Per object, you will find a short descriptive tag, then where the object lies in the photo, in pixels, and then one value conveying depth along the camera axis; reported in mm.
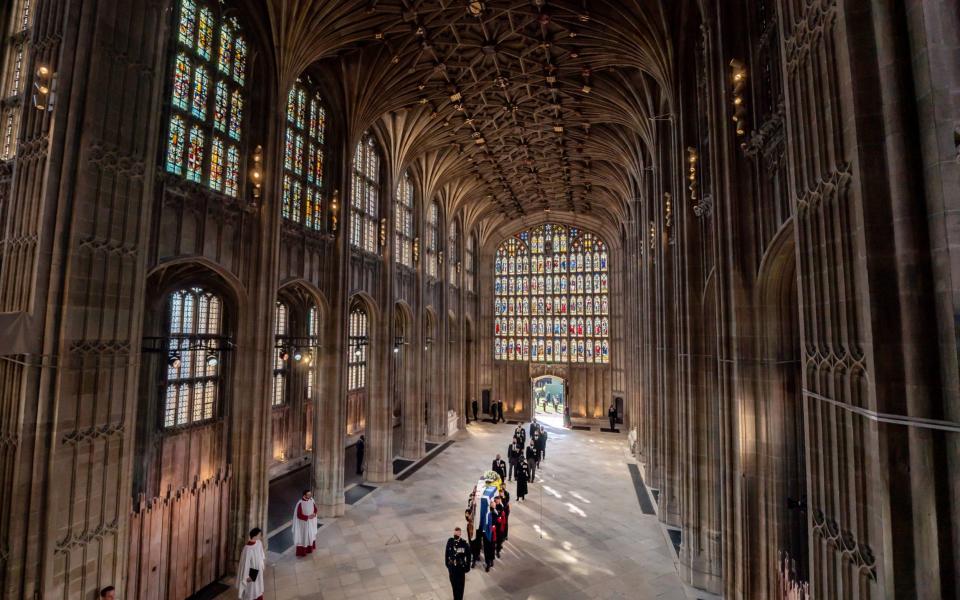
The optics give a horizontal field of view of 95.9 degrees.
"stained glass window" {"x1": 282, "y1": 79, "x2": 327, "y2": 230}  13266
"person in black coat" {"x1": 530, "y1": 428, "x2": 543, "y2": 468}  18766
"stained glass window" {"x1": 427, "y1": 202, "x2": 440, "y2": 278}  25219
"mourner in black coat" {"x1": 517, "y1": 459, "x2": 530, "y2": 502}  14922
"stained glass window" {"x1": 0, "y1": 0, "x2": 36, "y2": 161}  8414
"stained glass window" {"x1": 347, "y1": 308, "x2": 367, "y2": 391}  21641
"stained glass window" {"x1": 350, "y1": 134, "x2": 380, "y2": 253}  17123
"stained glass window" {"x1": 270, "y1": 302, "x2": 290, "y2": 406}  17281
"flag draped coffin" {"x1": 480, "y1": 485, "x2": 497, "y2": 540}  10445
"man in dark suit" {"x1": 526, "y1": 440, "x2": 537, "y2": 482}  17453
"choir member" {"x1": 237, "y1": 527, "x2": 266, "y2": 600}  8242
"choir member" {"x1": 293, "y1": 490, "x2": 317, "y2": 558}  10812
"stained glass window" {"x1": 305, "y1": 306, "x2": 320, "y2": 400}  18000
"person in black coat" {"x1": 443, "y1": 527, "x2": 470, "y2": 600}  8555
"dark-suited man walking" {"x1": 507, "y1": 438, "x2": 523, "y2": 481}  16031
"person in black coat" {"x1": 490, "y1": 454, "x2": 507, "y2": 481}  15224
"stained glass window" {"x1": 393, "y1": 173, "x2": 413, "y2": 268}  21078
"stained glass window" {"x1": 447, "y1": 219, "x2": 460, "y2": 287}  27784
